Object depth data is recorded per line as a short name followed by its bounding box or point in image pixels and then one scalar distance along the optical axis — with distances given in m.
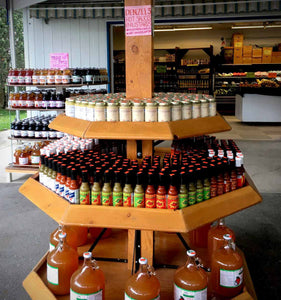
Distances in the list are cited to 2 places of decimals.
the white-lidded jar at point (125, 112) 2.06
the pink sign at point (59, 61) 8.52
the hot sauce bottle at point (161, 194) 1.92
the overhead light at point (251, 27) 11.61
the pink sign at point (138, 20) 2.20
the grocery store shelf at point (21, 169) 4.99
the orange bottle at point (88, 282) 1.92
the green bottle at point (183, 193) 1.93
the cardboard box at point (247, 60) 11.84
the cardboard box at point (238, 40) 11.88
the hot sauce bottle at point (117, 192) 1.96
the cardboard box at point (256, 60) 11.77
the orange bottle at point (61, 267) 2.17
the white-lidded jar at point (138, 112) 2.05
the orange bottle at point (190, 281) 1.92
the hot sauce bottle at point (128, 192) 1.95
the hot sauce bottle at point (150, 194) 1.92
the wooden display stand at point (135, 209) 1.89
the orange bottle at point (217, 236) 2.47
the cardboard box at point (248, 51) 11.87
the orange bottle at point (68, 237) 2.49
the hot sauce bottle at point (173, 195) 1.90
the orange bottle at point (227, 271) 2.12
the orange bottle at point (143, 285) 1.85
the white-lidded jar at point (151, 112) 2.04
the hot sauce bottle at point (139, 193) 1.93
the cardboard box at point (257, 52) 11.77
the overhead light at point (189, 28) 11.74
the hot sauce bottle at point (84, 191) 1.99
